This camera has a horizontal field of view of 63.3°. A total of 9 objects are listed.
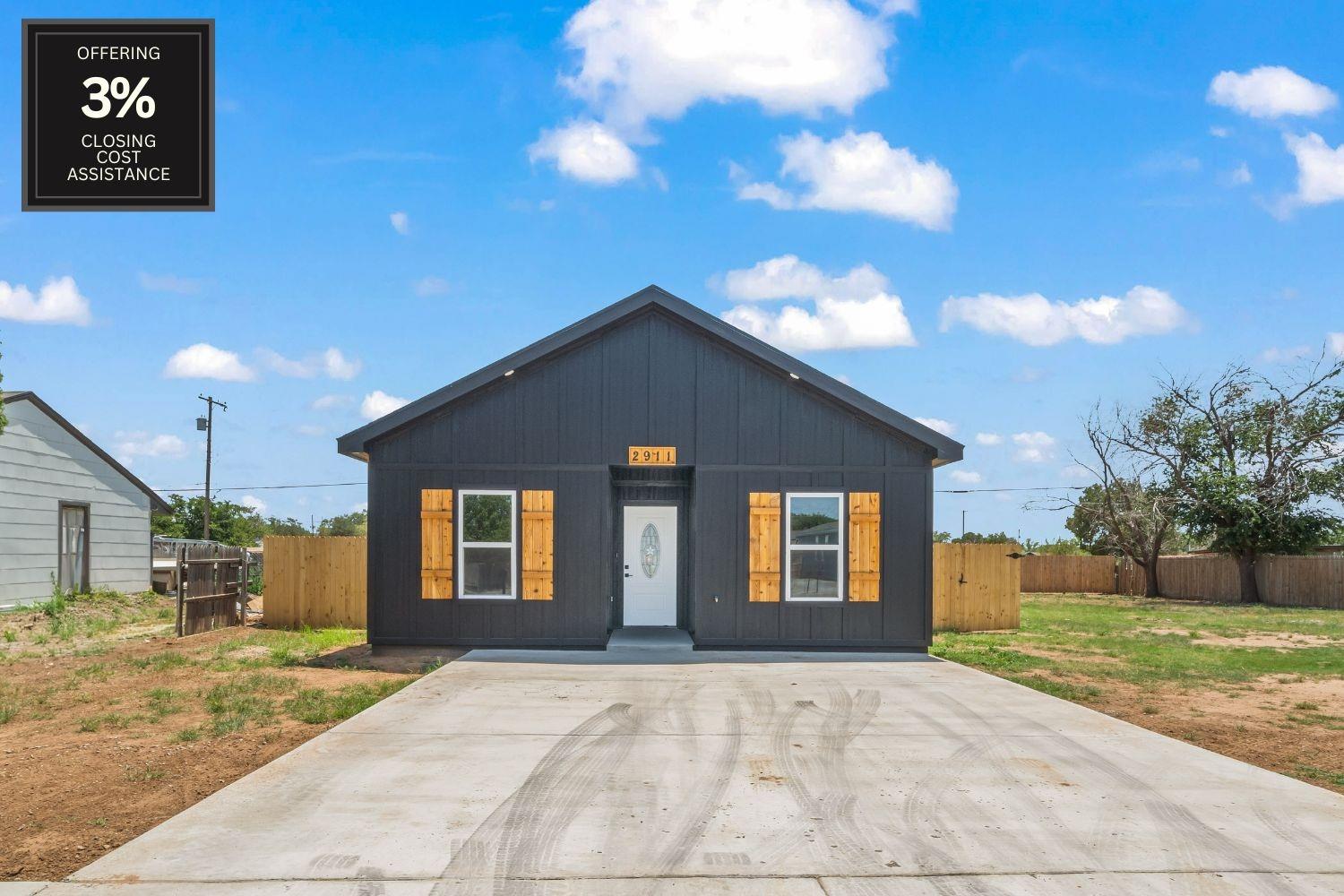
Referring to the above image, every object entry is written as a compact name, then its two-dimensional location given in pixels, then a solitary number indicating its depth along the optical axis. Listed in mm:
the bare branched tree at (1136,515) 38469
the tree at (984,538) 69188
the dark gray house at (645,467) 15641
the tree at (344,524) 68938
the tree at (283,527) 74844
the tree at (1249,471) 36031
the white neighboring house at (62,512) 23078
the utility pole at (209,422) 44569
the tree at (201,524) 56750
